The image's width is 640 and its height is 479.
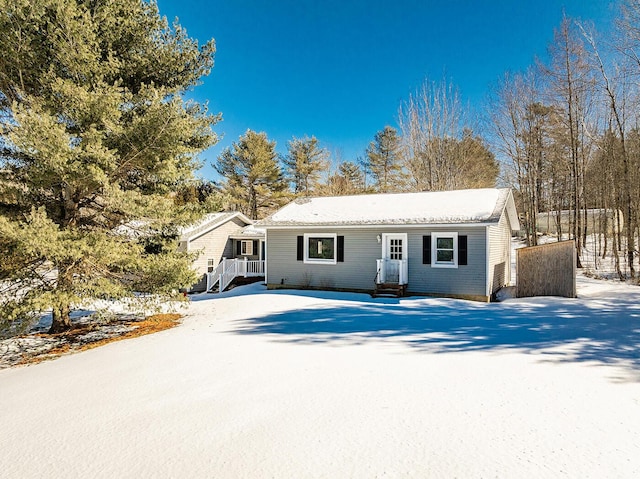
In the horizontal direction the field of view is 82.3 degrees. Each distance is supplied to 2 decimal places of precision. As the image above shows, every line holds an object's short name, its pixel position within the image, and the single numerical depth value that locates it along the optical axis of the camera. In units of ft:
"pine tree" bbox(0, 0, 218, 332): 22.02
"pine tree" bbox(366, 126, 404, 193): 101.81
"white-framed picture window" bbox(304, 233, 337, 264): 46.32
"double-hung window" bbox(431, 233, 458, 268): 40.47
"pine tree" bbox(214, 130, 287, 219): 97.50
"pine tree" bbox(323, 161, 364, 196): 103.39
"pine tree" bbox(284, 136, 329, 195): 107.14
